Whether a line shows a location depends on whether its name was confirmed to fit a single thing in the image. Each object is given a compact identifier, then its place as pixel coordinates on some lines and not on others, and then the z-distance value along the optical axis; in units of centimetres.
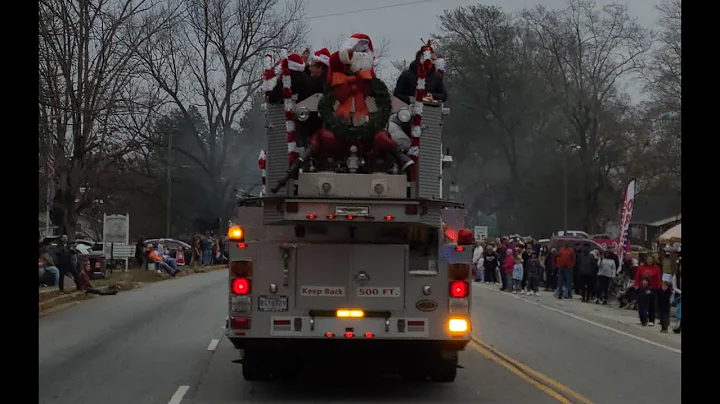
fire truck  998
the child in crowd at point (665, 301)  2023
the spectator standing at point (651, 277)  2072
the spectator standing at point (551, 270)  3250
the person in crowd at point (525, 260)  3170
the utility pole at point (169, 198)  4953
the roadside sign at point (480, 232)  4332
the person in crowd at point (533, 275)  3127
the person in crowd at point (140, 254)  3884
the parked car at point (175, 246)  4644
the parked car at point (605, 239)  4461
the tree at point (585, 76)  5047
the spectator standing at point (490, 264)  3734
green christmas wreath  1027
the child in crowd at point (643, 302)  2110
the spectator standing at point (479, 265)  3849
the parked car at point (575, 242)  3193
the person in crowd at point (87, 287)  2667
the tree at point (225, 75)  5362
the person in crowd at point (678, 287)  2020
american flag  2785
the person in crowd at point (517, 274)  3195
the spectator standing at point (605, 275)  2742
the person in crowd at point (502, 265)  3279
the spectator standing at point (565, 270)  2900
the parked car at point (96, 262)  3164
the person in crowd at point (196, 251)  4731
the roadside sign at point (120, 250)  3778
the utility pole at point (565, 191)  4994
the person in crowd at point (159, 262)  3944
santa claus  1029
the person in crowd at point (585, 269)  2789
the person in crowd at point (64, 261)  2536
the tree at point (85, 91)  2614
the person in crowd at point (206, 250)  4819
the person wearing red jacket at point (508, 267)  3222
